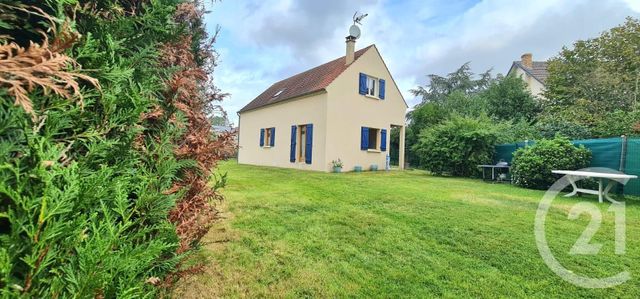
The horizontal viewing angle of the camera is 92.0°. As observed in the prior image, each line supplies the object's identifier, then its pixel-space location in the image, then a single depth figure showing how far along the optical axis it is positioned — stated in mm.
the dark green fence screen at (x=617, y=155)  7754
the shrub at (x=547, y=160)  8883
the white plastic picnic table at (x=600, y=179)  6489
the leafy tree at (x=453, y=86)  24862
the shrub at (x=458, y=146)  12336
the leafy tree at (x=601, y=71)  16391
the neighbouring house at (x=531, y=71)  25184
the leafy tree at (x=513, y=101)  19312
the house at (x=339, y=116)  13172
